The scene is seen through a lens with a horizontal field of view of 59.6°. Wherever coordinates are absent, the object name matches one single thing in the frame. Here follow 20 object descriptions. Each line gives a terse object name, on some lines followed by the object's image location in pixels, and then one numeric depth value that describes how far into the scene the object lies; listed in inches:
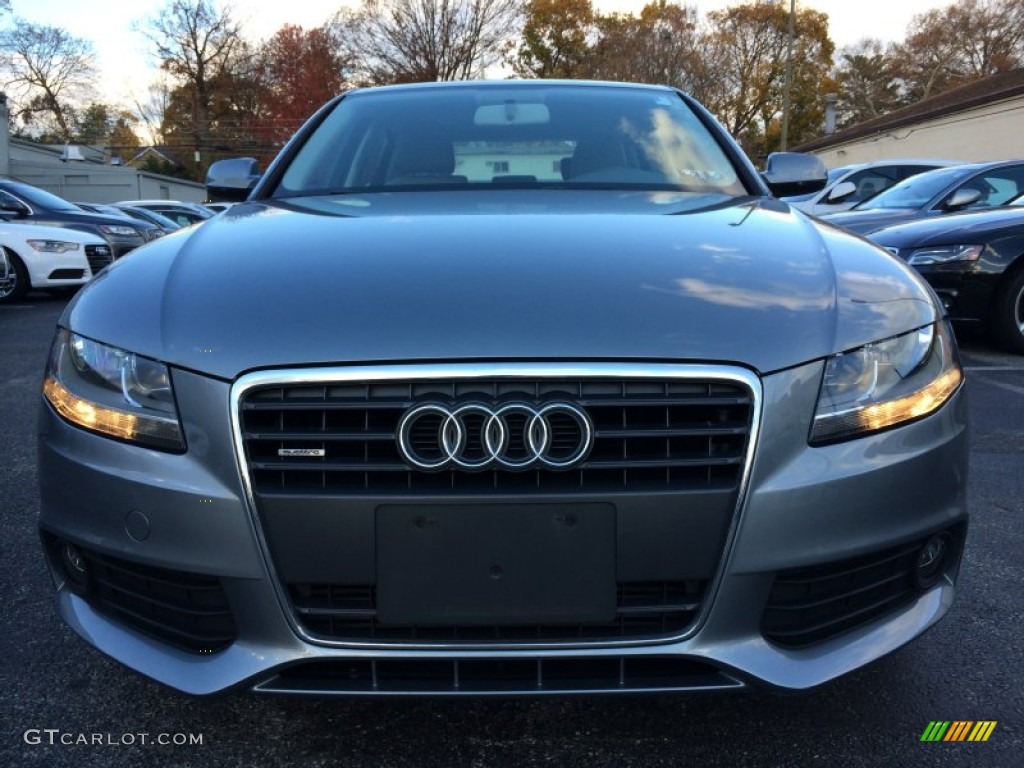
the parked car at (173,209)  855.8
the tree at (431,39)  1418.6
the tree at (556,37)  1777.8
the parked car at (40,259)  385.4
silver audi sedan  57.5
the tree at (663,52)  1392.7
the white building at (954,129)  872.3
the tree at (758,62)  1526.8
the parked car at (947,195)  289.7
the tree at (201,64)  1871.3
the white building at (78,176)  1545.3
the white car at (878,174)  466.3
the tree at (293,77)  1827.0
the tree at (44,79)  1900.8
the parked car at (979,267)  235.0
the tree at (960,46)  1764.3
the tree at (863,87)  2095.2
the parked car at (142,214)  621.8
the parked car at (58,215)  402.0
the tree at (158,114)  2043.6
